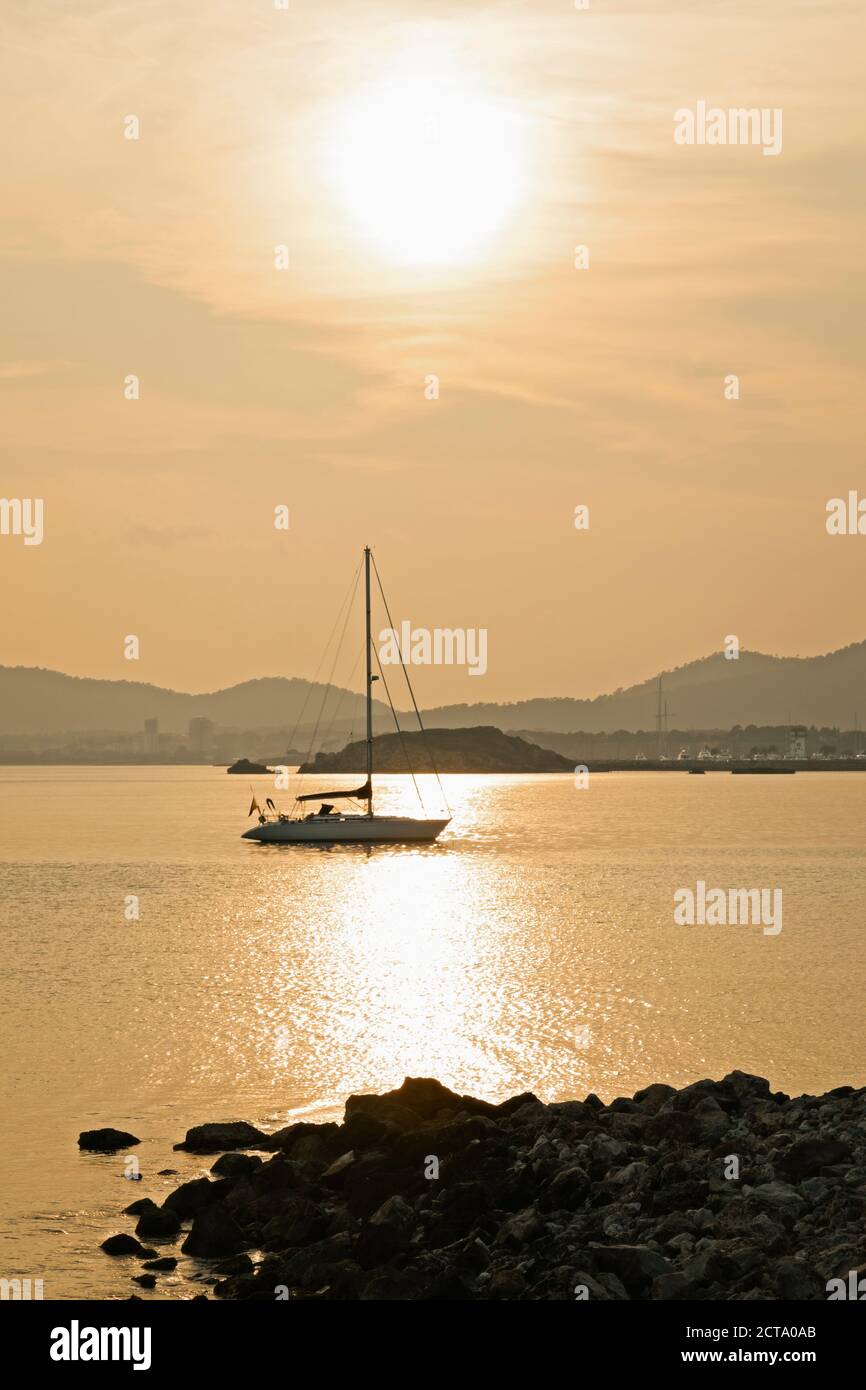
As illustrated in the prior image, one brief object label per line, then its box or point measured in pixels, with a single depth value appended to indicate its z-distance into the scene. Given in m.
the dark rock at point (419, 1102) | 26.03
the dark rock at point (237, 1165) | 23.95
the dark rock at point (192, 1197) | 22.44
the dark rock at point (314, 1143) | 24.23
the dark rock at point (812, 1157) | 20.80
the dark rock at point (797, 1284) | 16.92
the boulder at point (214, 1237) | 20.88
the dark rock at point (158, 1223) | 21.92
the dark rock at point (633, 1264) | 17.70
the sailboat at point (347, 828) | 98.69
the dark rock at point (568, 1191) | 20.86
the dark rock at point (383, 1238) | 19.66
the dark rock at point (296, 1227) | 20.97
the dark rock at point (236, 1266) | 20.22
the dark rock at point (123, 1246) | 21.08
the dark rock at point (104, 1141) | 26.80
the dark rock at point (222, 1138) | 26.61
